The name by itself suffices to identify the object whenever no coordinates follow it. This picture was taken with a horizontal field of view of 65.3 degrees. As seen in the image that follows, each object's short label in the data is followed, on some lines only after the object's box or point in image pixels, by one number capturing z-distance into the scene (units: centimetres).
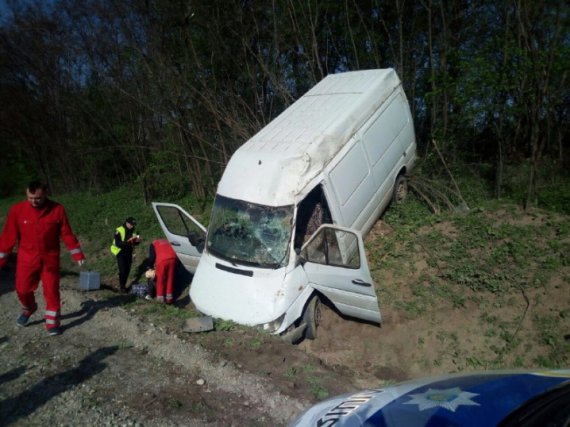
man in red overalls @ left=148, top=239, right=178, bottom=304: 762
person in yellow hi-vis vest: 844
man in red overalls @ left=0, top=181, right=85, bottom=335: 519
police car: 227
